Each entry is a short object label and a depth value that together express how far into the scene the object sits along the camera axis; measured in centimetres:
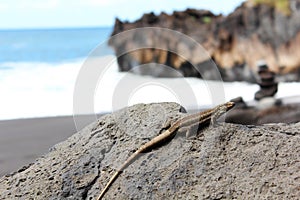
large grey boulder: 207
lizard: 224
